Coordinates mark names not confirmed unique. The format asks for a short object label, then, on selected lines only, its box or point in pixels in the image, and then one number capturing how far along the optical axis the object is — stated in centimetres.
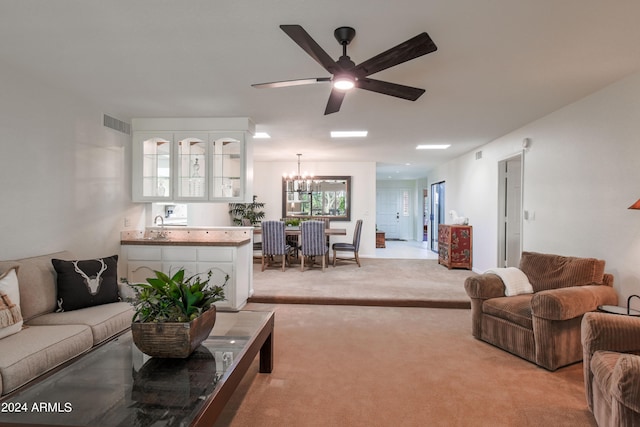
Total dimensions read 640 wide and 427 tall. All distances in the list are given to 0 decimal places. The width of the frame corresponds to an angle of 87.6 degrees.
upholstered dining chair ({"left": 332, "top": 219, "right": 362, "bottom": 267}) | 657
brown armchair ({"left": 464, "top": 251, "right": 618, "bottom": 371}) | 255
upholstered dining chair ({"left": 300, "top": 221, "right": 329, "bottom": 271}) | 594
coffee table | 133
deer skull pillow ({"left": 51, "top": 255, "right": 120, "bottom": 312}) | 270
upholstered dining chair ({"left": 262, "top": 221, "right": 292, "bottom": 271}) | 591
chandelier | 799
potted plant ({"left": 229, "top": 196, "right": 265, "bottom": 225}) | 794
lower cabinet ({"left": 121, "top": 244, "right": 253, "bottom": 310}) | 393
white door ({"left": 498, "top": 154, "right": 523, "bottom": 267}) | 534
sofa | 188
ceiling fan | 190
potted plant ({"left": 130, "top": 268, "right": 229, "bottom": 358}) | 173
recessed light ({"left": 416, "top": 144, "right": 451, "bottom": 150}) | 594
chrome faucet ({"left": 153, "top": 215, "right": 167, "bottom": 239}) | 429
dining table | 634
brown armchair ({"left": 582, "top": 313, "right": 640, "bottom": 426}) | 150
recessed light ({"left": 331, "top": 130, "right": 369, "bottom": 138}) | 492
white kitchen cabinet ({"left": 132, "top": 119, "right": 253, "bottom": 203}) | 427
